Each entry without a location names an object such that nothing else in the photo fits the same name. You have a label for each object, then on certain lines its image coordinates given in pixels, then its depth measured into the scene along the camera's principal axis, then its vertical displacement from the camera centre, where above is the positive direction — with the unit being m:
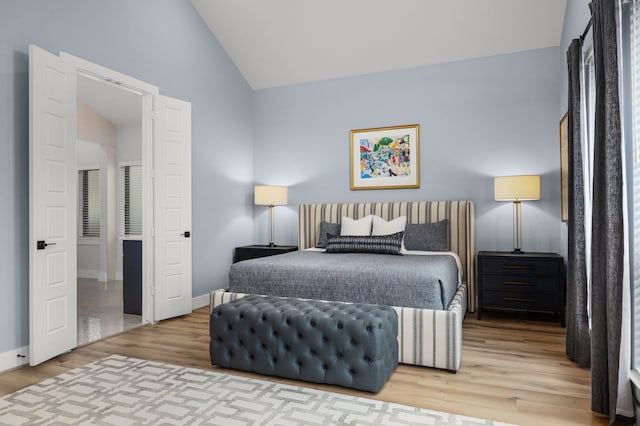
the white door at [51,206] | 3.03 +0.08
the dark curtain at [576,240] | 2.88 -0.18
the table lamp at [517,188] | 4.17 +0.27
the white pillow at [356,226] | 4.71 -0.12
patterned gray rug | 2.18 -1.06
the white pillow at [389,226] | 4.57 -0.12
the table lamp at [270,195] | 5.39 +0.27
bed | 2.87 -0.55
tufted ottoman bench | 2.51 -0.79
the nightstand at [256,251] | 5.14 -0.44
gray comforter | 3.00 -0.49
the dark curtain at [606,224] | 2.06 -0.05
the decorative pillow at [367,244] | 4.12 -0.29
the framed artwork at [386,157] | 5.08 +0.72
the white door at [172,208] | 4.24 +0.09
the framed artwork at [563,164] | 4.07 +0.50
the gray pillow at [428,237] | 4.52 -0.24
